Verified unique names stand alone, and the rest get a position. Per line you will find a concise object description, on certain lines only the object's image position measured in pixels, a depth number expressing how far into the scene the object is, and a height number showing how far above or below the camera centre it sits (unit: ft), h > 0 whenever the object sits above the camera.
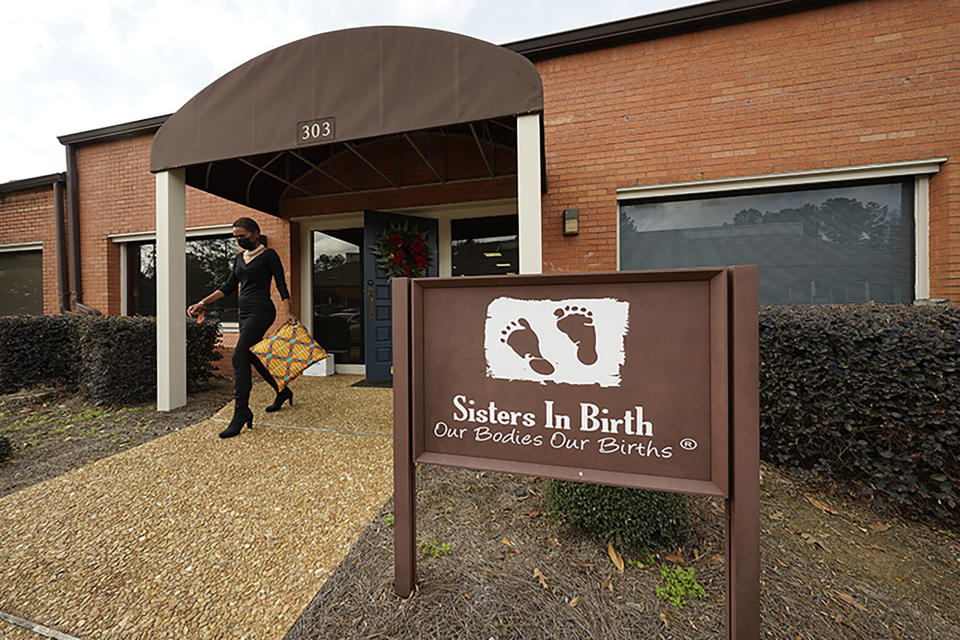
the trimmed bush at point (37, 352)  15.01 -1.33
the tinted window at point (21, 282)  22.41 +2.41
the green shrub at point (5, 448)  8.71 -3.09
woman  9.99 +0.53
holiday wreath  17.03 +3.10
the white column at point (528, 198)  8.84 +2.90
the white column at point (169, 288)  12.14 +1.05
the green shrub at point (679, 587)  4.56 -3.56
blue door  17.21 +1.20
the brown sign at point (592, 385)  3.63 -0.81
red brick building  11.85 +6.04
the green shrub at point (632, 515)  5.32 -3.02
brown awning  8.70 +5.96
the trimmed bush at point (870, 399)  6.13 -1.65
